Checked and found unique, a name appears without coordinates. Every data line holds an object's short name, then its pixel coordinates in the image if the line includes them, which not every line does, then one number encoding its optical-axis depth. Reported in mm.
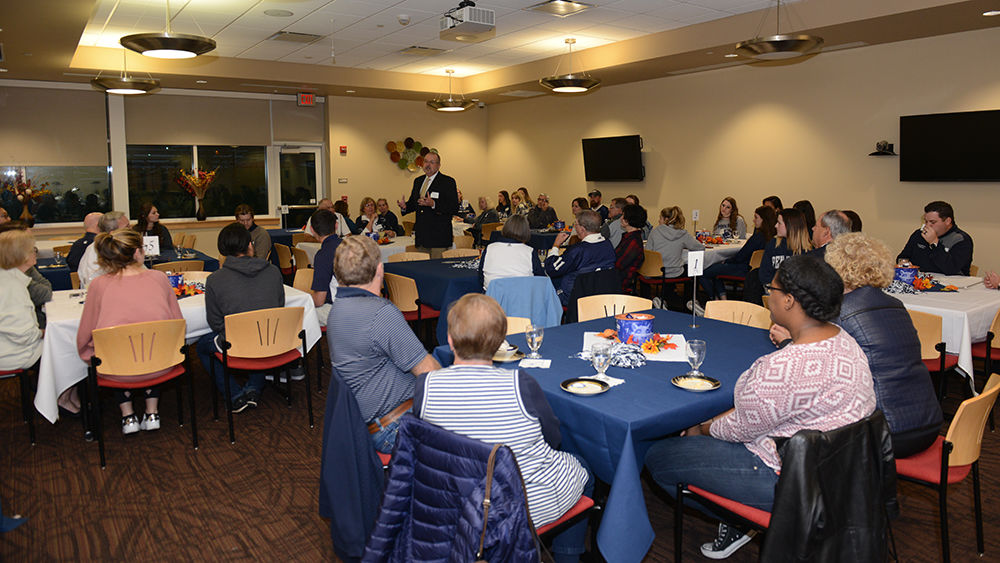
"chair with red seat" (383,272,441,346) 5668
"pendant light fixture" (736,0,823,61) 5555
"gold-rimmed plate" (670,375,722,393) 2635
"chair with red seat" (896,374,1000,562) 2480
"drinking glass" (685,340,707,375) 2729
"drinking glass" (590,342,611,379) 2746
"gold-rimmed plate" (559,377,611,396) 2596
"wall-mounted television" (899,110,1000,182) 7184
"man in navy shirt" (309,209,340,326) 5090
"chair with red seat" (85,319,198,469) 3818
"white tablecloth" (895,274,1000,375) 4105
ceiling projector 5828
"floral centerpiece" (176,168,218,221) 11828
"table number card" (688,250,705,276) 3590
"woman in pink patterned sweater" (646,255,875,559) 2217
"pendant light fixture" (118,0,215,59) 4895
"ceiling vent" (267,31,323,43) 8305
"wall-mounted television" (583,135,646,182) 11078
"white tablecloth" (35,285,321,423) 4023
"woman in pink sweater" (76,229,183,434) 3994
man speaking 7609
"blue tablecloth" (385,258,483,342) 5561
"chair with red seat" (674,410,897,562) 2051
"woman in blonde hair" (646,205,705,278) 7676
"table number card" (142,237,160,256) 5918
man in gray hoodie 4430
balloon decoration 13188
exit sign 12242
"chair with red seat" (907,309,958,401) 3955
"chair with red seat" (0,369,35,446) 4125
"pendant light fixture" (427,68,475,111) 9695
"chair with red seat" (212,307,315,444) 4168
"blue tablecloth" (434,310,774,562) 2336
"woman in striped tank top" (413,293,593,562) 2088
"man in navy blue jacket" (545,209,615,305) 5520
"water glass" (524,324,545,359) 2986
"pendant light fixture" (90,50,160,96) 7438
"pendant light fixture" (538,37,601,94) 7734
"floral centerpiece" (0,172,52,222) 10062
